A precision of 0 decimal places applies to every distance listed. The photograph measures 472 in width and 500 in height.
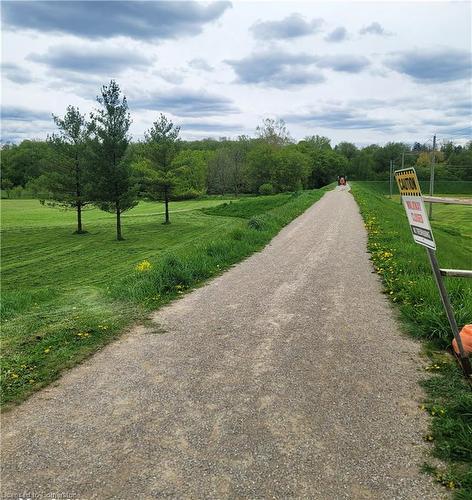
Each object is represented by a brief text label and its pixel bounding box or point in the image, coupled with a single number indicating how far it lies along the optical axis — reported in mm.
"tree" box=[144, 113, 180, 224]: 39062
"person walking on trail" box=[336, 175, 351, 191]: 81438
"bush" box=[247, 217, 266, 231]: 17855
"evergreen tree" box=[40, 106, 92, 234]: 34688
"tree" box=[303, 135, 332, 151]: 130800
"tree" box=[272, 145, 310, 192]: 72500
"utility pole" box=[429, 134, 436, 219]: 33206
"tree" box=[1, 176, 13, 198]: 85562
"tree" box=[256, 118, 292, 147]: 87938
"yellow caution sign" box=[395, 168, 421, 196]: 3762
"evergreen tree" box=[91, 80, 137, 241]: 30984
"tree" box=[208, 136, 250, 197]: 78506
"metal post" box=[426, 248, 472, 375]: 3936
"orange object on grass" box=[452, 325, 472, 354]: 4735
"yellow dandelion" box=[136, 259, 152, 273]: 10544
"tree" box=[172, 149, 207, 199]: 40000
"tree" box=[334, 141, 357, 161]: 133750
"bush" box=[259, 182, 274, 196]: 69106
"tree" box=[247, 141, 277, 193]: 73375
